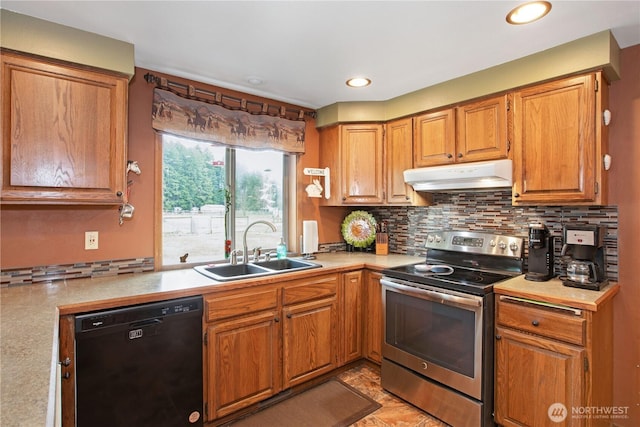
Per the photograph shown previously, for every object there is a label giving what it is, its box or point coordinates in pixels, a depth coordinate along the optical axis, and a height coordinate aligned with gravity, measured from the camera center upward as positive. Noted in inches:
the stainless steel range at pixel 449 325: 76.2 -28.9
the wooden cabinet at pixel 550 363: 64.8 -31.7
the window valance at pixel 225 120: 91.8 +29.2
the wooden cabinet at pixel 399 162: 110.6 +17.5
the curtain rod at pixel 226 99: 90.7 +36.6
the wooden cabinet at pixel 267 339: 78.1 -33.8
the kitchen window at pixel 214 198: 97.8 +4.9
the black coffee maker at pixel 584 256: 73.2 -10.0
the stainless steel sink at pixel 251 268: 87.8 -16.4
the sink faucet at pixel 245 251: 101.6 -11.8
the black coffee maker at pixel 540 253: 80.5 -10.0
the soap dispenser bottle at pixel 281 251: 111.6 -13.0
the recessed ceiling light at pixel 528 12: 61.6 +39.2
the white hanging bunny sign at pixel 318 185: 119.5 +10.6
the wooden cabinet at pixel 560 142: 73.7 +16.9
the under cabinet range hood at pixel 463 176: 85.0 +10.3
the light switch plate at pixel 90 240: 81.5 -6.8
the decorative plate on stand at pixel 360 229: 128.0 -6.3
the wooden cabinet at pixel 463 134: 88.6 +23.4
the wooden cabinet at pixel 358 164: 117.6 +17.8
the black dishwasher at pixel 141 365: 61.6 -31.0
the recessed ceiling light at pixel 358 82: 98.3 +40.3
